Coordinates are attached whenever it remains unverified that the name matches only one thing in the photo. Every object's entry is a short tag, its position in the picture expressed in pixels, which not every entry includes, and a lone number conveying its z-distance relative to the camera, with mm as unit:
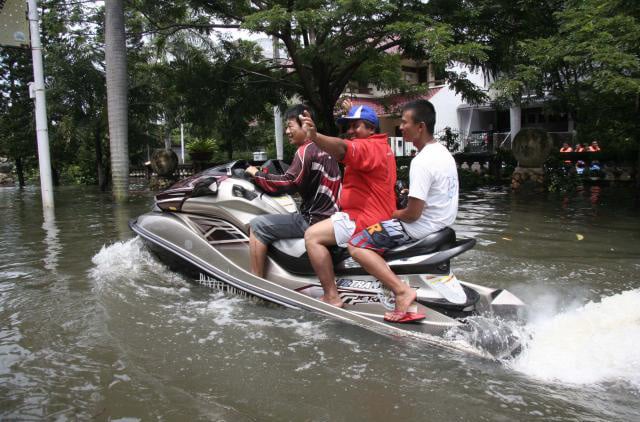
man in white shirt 3488
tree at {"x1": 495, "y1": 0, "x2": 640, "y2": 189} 7859
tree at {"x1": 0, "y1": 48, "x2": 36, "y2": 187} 23719
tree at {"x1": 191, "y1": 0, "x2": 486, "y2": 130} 10109
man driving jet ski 4234
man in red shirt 3615
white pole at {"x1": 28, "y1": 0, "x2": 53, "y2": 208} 11844
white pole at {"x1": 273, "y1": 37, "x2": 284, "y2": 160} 20861
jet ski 3574
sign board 11789
